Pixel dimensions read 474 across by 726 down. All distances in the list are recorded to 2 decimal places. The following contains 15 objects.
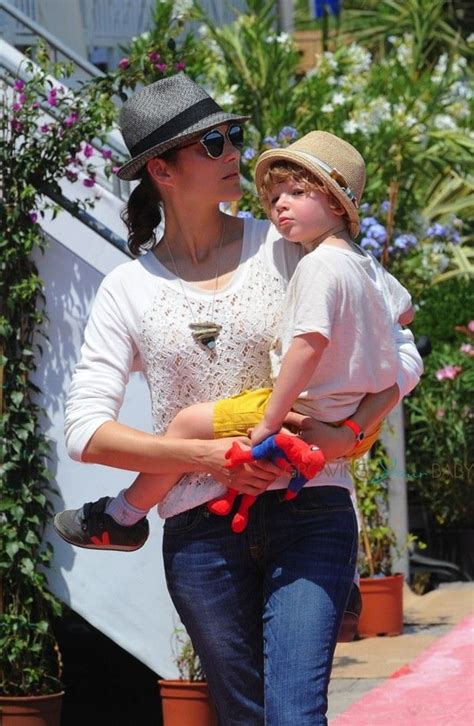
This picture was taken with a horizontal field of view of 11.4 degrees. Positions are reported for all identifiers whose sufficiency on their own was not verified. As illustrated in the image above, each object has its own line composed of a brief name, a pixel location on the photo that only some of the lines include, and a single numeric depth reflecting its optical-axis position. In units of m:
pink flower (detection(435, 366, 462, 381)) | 14.26
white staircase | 9.39
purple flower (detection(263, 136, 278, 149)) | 12.86
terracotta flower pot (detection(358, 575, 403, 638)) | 12.08
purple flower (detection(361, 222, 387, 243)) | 13.47
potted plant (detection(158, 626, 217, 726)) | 9.04
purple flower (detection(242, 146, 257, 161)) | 13.64
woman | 4.99
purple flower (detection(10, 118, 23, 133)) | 9.46
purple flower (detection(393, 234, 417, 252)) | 14.25
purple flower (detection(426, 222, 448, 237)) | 16.07
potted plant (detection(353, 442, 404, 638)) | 12.08
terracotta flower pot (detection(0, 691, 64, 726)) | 9.23
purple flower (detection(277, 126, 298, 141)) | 12.19
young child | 4.95
